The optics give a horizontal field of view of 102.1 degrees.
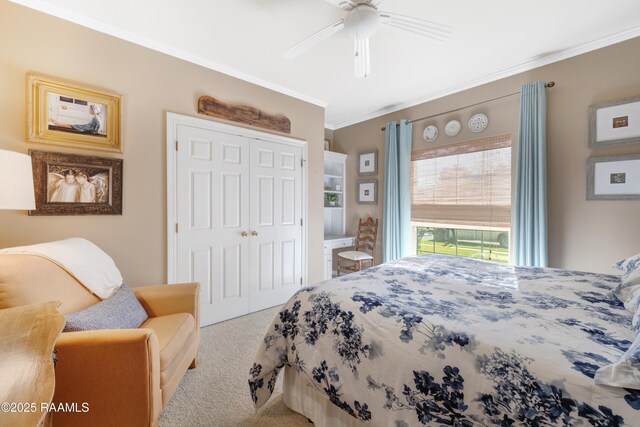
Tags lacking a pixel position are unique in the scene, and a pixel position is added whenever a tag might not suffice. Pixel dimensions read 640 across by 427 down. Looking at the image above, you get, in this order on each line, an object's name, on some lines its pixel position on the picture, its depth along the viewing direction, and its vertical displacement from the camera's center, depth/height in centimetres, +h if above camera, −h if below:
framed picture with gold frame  189 +75
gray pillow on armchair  129 -58
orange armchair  115 -72
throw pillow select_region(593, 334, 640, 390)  69 -45
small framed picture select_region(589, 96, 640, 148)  219 +76
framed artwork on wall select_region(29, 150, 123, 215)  190 +21
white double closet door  259 -11
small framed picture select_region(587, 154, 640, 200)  219 +28
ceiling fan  173 +128
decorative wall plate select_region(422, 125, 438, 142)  347 +104
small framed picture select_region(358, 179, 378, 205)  418 +31
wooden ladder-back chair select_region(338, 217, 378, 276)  395 -62
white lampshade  130 +15
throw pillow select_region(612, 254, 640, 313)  115 -38
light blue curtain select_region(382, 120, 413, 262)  371 +27
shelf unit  445 +35
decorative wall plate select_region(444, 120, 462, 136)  327 +106
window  298 +14
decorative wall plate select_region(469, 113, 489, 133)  306 +105
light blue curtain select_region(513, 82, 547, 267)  258 +29
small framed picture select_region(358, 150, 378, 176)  417 +78
